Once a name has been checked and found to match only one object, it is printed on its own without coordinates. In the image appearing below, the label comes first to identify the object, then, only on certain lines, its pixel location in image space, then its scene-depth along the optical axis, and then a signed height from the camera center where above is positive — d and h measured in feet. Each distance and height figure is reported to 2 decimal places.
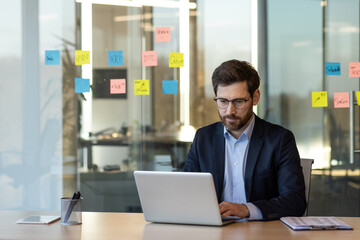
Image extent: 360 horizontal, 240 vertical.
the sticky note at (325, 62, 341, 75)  13.37 +0.46
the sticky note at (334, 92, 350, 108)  13.33 -0.28
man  8.25 -0.91
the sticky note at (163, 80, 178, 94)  13.50 +0.09
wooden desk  6.48 -1.72
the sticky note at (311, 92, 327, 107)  13.41 -0.25
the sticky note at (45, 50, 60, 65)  13.89 +0.85
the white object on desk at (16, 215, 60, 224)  7.39 -1.73
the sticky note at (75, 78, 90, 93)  13.75 +0.14
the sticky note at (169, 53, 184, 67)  13.51 +0.74
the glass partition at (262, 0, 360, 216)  13.39 +0.06
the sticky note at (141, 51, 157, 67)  13.55 +0.76
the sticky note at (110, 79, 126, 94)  13.66 +0.11
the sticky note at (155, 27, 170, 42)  13.55 +1.34
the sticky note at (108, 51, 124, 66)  13.67 +0.80
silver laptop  6.64 -1.32
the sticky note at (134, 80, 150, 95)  13.53 +0.08
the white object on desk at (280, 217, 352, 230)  6.82 -1.69
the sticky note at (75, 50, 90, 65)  13.73 +0.83
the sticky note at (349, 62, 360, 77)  13.32 +0.45
